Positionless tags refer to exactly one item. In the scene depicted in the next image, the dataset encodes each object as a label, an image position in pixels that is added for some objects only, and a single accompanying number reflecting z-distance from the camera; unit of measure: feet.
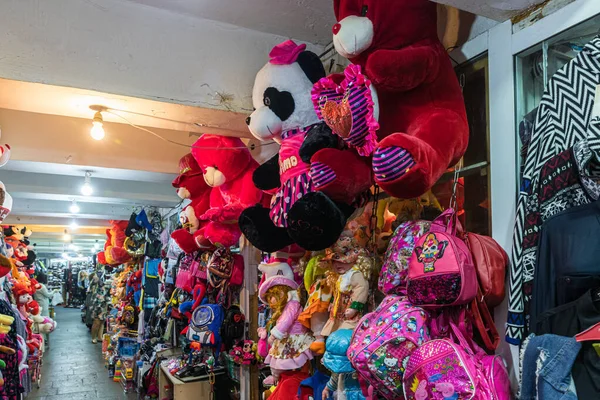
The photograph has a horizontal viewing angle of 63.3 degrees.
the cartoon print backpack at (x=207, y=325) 11.02
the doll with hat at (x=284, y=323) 6.97
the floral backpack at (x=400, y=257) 4.89
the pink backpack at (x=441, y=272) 4.14
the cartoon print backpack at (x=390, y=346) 4.37
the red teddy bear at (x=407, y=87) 4.19
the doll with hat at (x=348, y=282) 5.75
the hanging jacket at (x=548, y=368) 3.27
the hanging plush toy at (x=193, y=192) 11.29
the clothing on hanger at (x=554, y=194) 3.49
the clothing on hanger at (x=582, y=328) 3.18
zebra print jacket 3.72
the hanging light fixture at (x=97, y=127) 7.91
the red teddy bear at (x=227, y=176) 9.36
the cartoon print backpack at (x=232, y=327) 10.83
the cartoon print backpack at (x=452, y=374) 3.81
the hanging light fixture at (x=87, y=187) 12.72
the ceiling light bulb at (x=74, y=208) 16.85
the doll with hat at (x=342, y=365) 5.23
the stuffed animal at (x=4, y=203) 8.80
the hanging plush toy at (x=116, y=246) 23.85
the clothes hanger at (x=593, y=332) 3.18
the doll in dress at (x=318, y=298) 6.30
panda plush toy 5.36
